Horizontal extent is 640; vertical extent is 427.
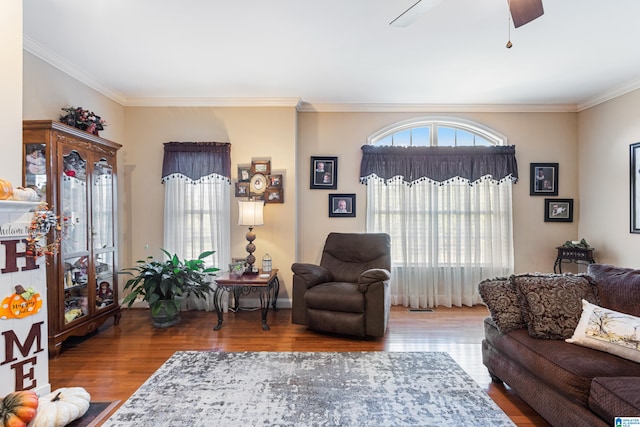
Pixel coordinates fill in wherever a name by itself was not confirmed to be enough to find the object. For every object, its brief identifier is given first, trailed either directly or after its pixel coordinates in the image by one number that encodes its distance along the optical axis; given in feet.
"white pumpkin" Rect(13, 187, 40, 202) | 5.98
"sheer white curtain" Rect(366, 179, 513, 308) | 14.11
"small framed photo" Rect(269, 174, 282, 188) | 13.47
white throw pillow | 5.88
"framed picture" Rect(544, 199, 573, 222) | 14.25
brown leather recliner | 10.21
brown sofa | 5.17
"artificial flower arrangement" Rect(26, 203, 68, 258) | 6.33
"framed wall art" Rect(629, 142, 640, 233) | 11.59
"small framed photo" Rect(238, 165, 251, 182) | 13.56
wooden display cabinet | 8.73
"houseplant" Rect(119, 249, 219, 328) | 11.30
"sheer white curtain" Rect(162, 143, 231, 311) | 13.42
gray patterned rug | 5.34
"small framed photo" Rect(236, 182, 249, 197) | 13.56
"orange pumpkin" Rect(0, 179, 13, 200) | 5.69
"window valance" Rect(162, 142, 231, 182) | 13.41
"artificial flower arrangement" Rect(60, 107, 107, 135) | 10.13
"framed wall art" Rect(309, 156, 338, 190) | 14.34
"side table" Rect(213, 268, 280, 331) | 11.12
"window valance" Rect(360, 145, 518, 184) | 14.08
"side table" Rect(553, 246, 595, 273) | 12.93
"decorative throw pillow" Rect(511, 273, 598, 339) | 6.83
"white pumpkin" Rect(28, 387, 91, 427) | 4.89
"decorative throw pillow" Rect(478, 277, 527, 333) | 7.36
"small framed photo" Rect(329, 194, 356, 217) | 14.37
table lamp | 12.17
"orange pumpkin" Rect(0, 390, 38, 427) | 4.62
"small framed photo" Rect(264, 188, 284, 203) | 13.48
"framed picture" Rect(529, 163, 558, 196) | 14.25
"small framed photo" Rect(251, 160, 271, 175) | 13.50
